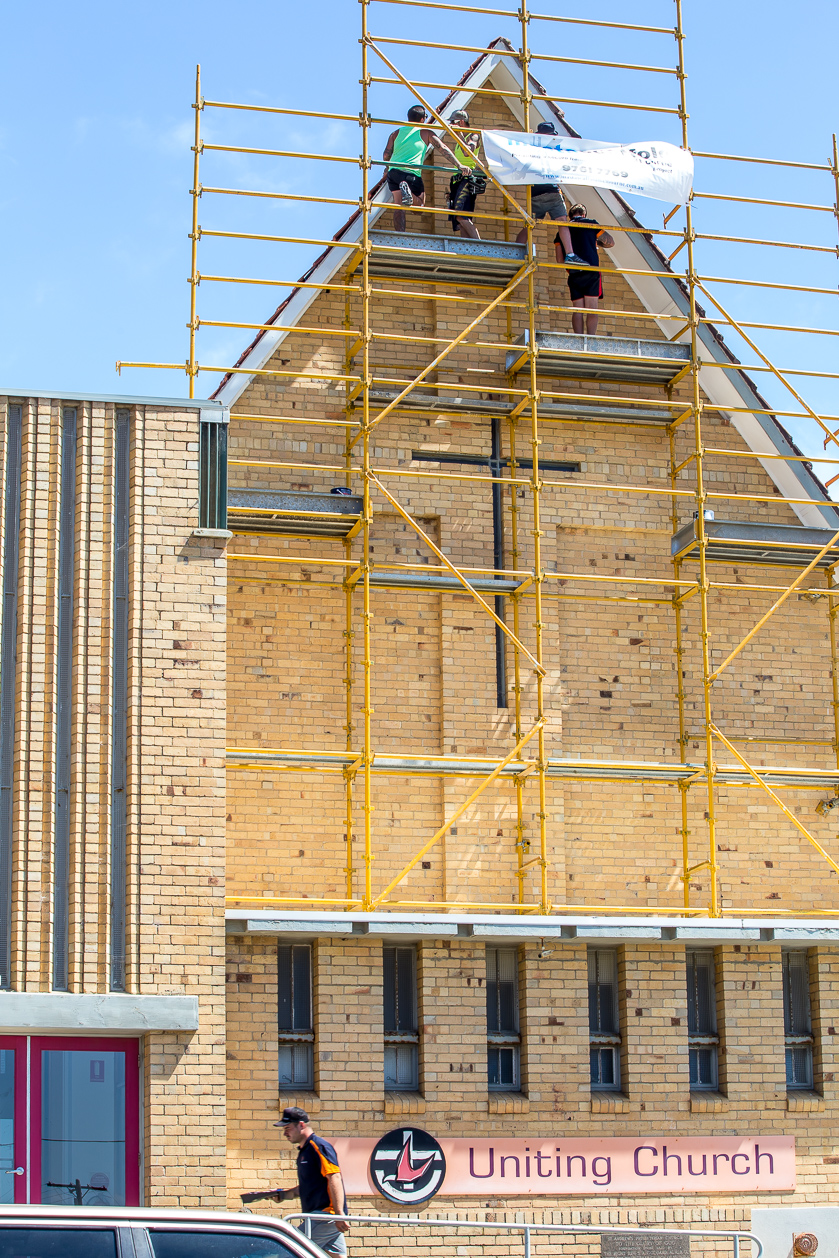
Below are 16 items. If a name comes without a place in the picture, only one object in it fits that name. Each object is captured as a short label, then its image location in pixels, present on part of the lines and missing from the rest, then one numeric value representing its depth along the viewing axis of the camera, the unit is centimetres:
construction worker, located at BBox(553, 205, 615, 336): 1833
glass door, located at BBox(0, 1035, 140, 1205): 1330
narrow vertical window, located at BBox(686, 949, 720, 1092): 1645
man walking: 1181
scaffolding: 1669
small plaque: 1502
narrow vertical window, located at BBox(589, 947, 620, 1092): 1619
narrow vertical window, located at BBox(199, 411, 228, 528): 1473
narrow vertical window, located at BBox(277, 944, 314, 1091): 1532
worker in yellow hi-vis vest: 1797
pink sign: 1516
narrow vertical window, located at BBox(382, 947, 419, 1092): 1562
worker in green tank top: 1788
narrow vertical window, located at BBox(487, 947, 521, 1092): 1591
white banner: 1745
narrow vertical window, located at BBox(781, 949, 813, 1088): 1669
